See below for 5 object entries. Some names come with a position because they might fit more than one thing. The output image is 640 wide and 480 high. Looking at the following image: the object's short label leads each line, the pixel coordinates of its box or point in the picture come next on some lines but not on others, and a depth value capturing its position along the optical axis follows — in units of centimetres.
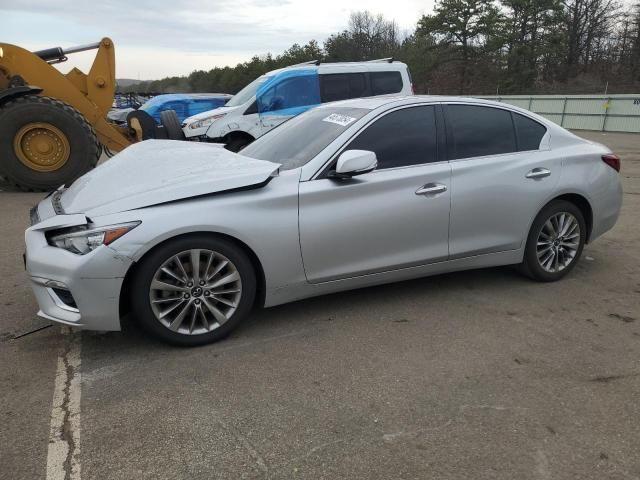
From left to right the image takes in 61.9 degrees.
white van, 1058
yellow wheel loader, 879
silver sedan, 316
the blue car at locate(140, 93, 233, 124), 1761
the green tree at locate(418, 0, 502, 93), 4850
